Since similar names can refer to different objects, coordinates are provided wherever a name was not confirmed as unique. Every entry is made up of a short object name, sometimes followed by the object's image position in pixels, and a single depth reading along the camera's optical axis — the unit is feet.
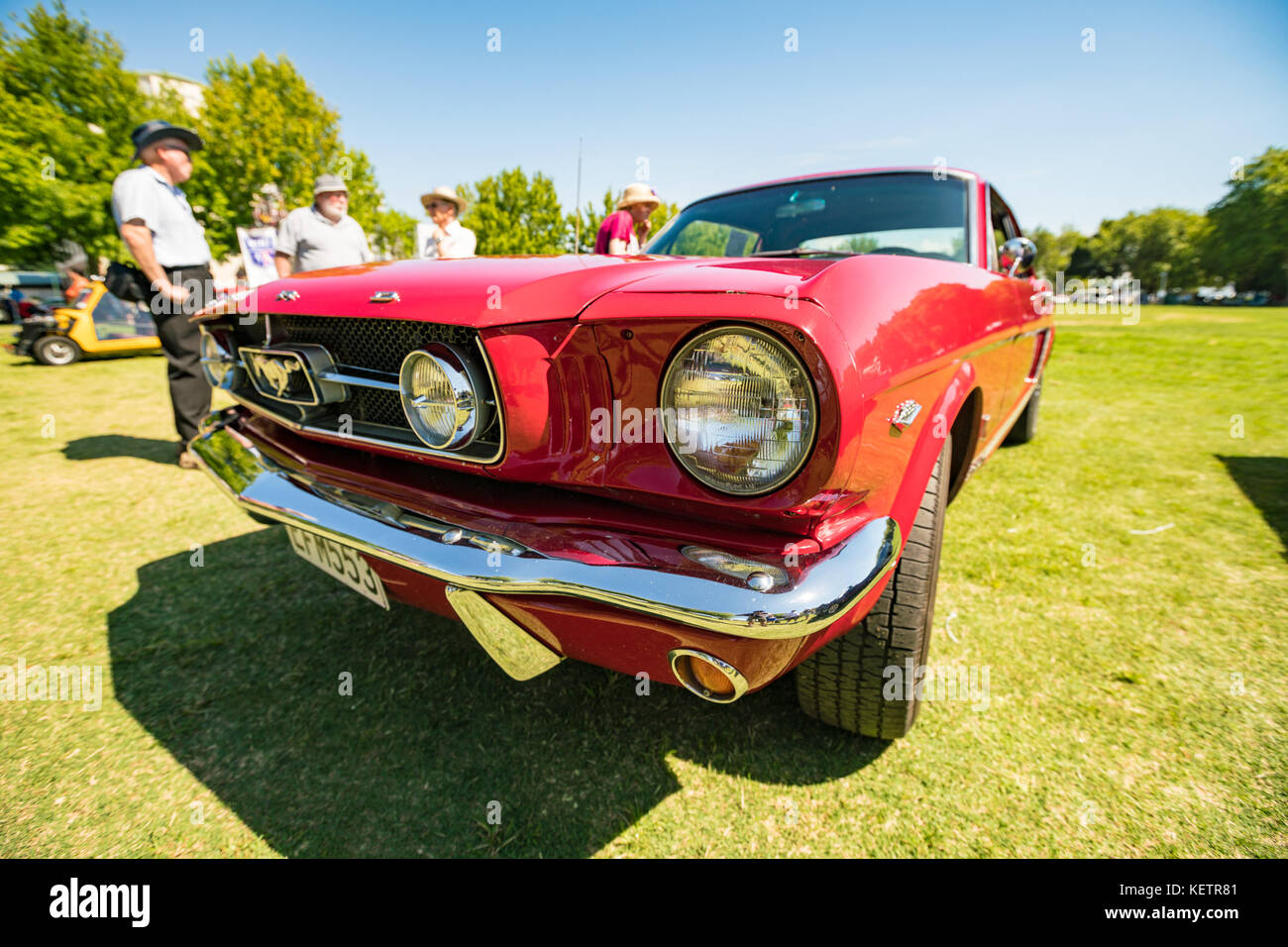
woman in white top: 14.79
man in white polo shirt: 11.30
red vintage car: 3.52
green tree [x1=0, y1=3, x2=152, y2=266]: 54.19
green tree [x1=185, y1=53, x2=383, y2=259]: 64.13
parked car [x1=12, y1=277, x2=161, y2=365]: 29.35
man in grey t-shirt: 13.16
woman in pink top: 11.73
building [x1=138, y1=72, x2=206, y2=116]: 126.33
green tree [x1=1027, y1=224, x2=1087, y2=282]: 213.46
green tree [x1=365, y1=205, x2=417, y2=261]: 78.35
